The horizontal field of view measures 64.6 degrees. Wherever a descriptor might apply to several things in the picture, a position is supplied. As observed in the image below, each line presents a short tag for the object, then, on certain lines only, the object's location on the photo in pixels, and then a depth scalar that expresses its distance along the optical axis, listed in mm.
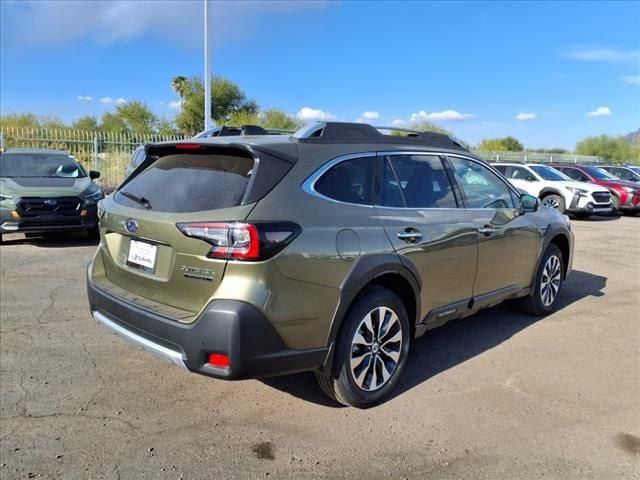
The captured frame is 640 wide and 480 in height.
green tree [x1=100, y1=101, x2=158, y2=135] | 35172
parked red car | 16703
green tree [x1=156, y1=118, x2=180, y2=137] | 34169
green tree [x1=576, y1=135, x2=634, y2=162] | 53219
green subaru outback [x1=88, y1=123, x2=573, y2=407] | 2738
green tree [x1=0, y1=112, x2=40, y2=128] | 27734
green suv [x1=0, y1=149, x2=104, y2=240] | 8273
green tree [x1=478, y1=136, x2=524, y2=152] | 55941
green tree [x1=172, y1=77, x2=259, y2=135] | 36219
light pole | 16984
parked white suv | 15025
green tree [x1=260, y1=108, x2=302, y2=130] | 33125
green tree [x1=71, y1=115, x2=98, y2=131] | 36312
